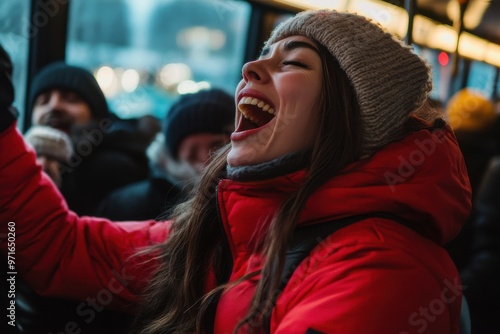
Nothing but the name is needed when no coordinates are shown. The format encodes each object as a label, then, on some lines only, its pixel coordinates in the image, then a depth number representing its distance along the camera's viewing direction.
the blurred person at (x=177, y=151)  2.32
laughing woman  1.05
